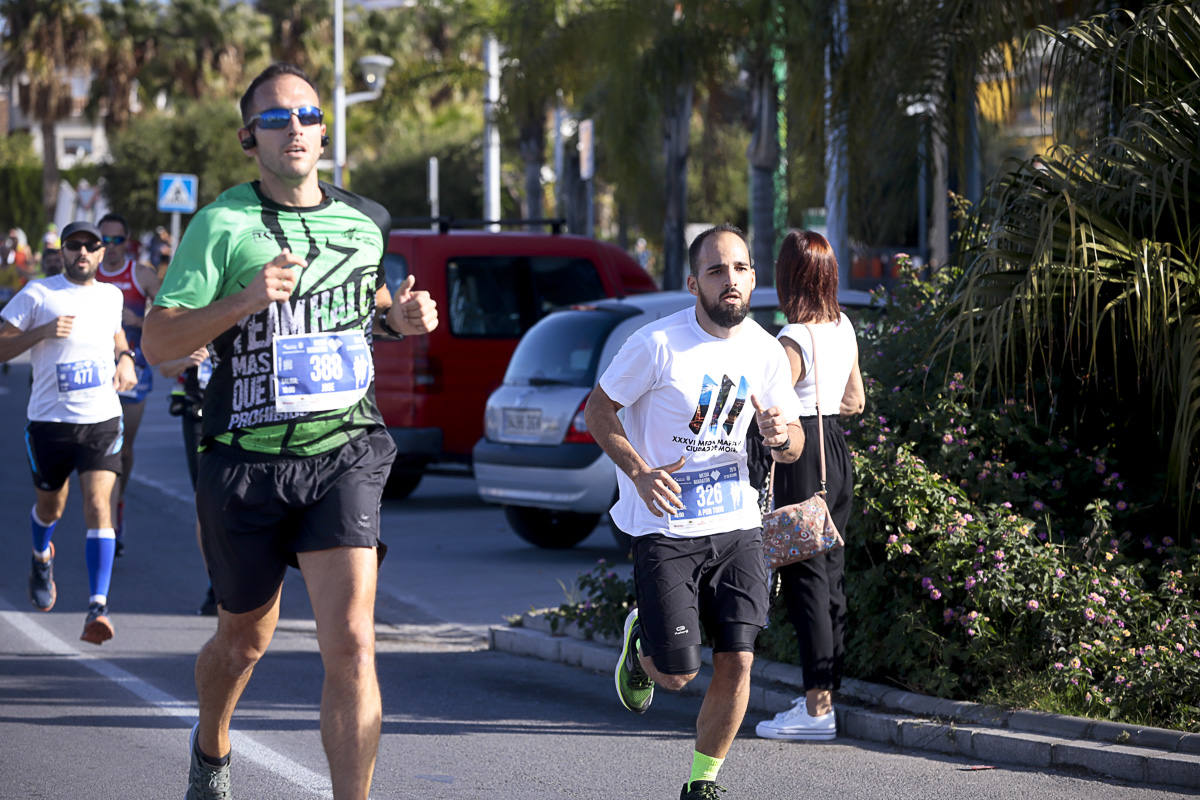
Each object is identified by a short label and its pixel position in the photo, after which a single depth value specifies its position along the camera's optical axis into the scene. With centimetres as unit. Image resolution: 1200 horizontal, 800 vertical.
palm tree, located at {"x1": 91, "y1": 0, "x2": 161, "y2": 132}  5431
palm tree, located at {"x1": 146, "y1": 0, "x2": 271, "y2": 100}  5222
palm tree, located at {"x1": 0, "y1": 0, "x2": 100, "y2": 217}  5362
